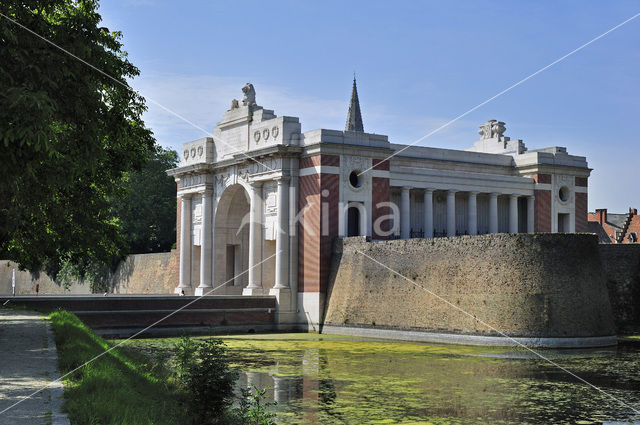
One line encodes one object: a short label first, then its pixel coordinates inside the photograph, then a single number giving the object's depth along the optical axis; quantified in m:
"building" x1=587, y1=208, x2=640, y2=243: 63.38
